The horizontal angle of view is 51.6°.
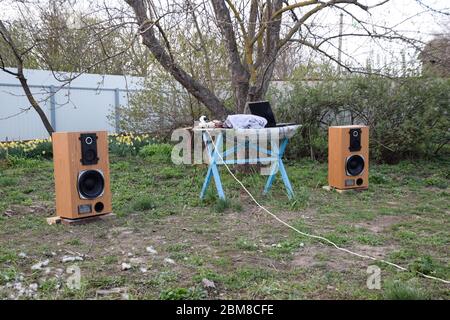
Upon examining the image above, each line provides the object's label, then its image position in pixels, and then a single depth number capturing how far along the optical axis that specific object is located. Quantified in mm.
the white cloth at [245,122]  5504
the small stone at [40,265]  3359
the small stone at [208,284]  2946
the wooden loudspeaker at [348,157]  6250
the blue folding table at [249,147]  5527
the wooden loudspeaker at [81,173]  4551
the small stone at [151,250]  3732
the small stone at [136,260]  3490
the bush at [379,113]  8211
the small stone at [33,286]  2942
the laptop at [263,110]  5996
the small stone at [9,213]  5085
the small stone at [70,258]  3548
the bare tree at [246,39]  6285
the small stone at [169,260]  3465
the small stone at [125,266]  3331
